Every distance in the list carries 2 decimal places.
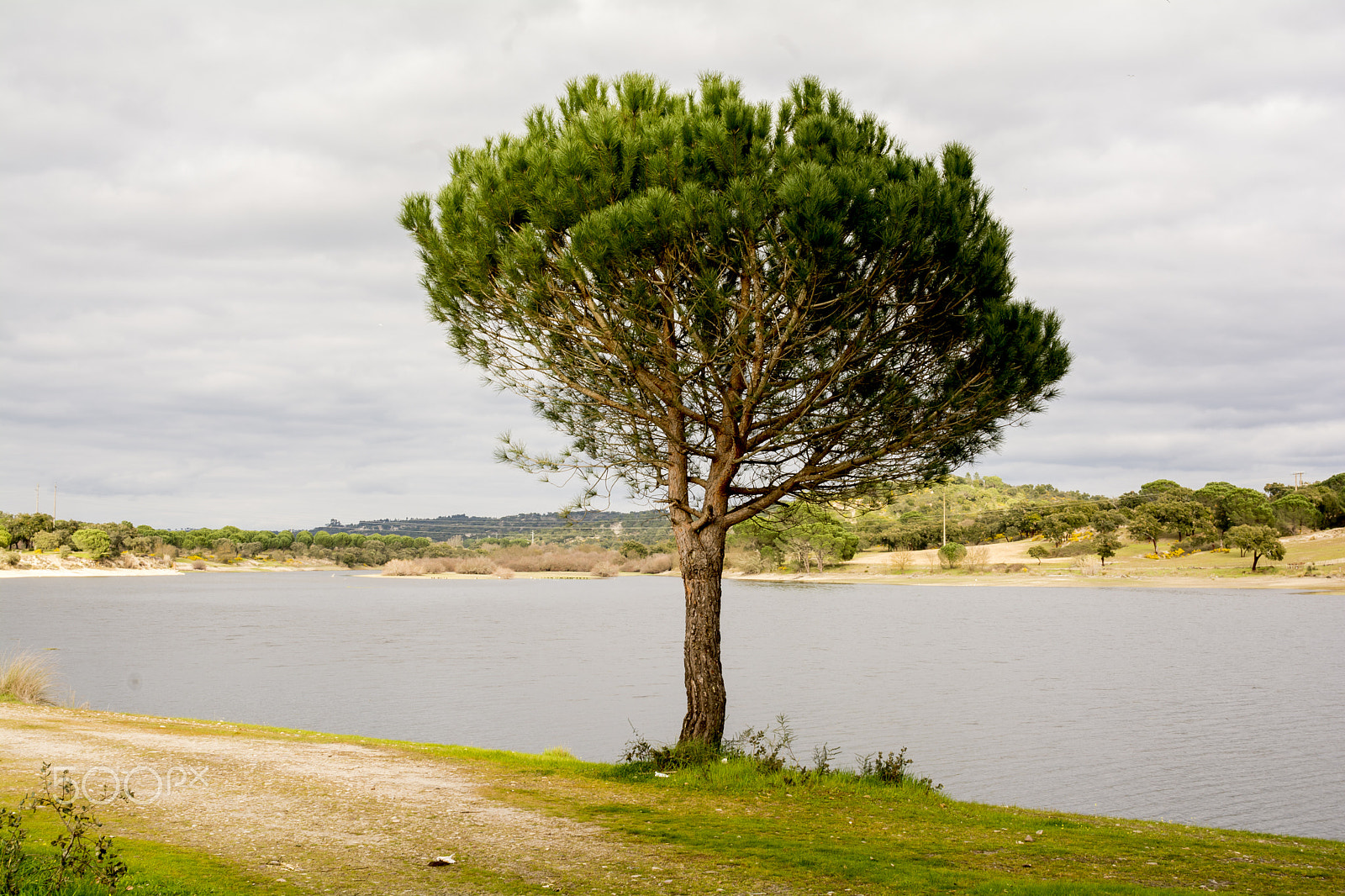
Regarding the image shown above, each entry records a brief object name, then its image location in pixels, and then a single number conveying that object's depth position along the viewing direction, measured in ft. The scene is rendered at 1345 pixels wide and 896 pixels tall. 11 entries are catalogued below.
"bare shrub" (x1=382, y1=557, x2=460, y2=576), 483.51
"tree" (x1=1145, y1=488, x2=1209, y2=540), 299.79
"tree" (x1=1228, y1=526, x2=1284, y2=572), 258.98
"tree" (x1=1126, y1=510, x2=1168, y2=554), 307.58
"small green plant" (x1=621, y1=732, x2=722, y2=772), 42.73
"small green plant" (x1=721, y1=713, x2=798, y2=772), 42.06
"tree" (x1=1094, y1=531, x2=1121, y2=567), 307.99
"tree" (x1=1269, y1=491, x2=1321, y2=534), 294.05
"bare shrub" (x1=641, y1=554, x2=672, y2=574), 477.77
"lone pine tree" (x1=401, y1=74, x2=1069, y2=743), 36.19
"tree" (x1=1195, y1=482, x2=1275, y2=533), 296.92
